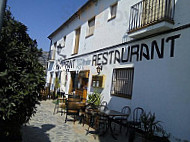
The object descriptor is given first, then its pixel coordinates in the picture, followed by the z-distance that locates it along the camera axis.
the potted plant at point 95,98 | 7.92
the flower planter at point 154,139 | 4.12
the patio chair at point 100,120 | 5.34
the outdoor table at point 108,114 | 4.95
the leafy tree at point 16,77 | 2.71
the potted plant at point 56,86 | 13.69
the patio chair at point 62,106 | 8.44
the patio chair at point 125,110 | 6.13
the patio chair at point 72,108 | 6.49
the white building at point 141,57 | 4.71
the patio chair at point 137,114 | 5.63
